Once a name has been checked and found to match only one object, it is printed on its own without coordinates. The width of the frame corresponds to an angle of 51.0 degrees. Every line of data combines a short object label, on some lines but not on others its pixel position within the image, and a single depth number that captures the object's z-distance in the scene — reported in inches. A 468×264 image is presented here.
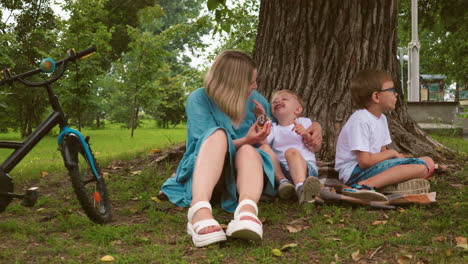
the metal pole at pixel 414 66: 573.4
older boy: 149.8
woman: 111.1
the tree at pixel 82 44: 513.3
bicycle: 121.4
